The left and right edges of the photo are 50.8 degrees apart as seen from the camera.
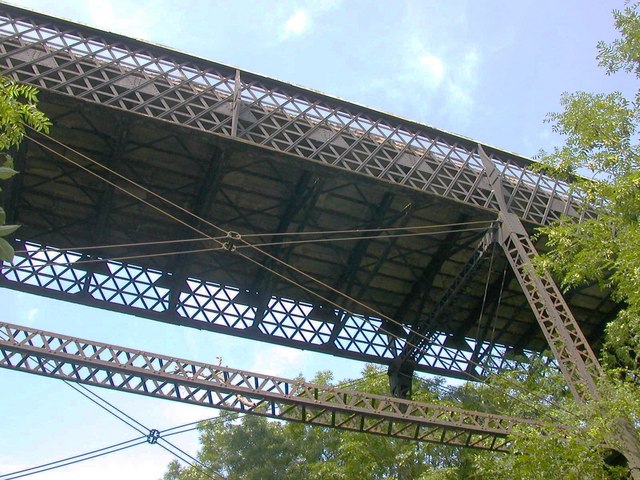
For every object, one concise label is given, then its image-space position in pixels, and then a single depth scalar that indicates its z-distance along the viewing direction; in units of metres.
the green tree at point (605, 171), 10.34
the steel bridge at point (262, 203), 15.41
